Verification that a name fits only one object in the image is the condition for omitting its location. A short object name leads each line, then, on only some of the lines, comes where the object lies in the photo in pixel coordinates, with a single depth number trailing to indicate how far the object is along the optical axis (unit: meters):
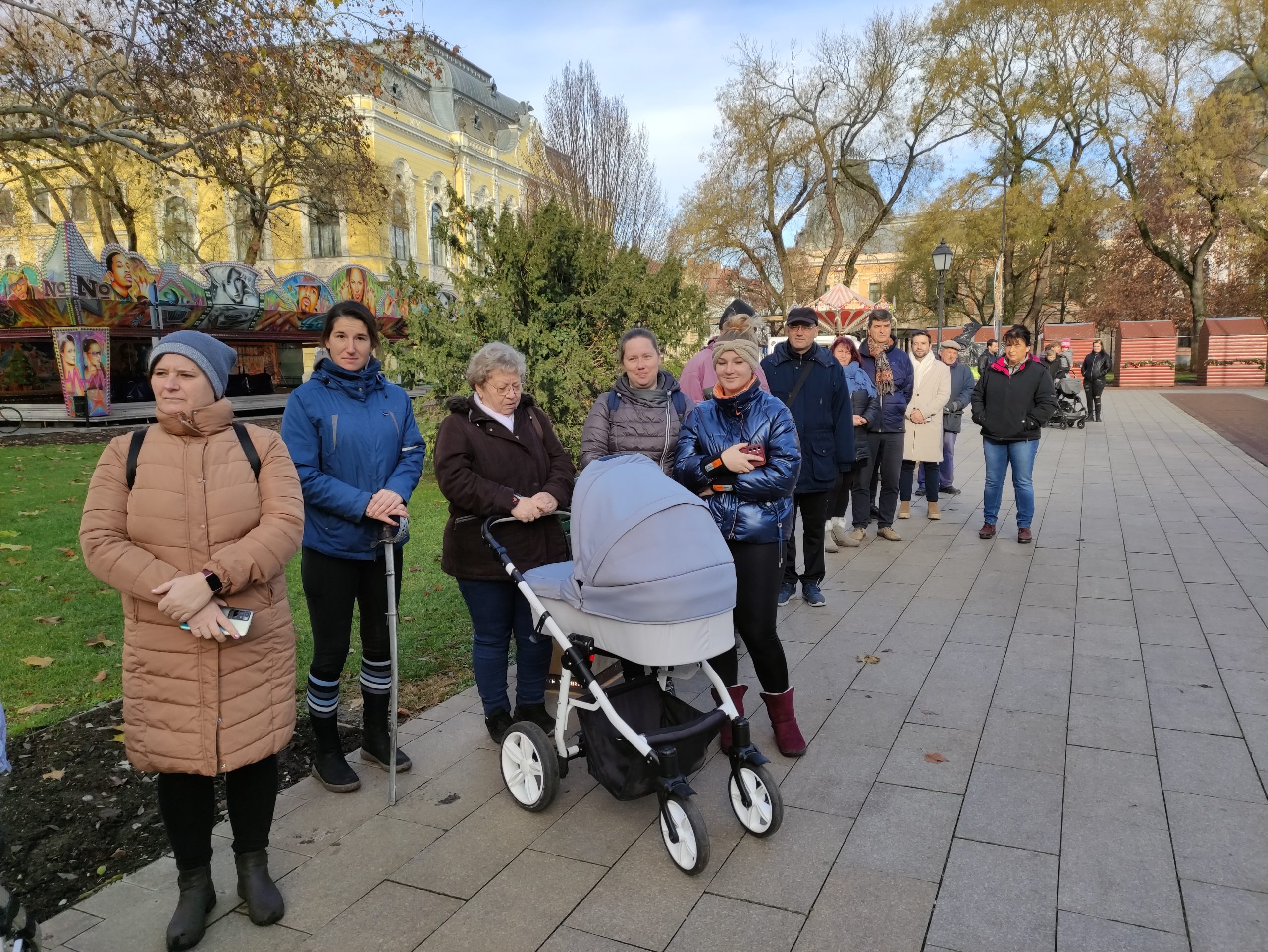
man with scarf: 8.02
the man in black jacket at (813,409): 5.66
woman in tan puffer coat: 2.53
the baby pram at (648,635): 2.90
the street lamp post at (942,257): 22.05
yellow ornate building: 35.44
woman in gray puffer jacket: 4.38
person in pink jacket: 5.55
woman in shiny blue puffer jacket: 3.65
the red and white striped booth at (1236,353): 32.91
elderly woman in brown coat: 3.75
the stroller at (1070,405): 18.09
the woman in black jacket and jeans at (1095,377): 19.55
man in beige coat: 8.77
